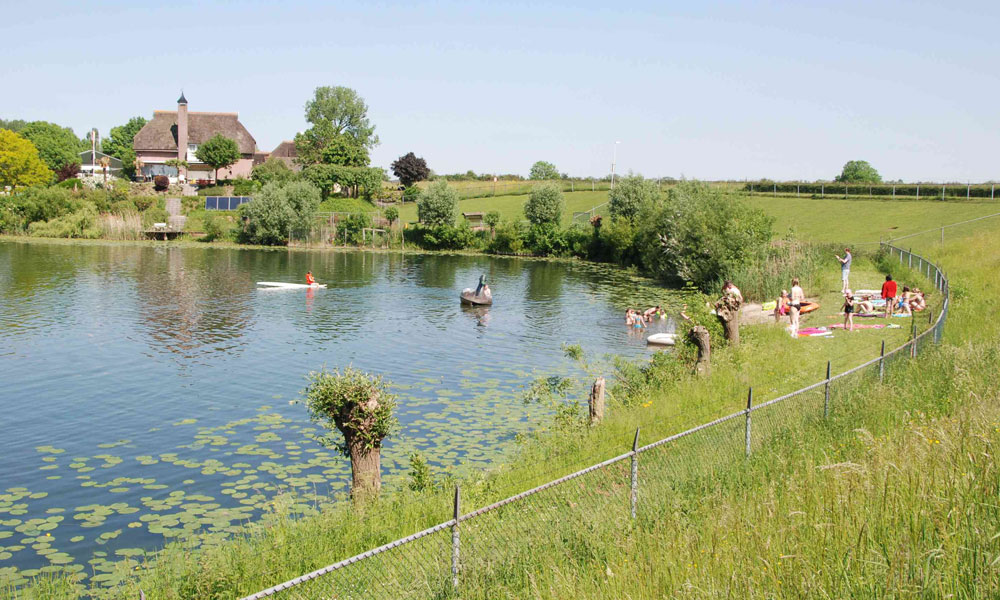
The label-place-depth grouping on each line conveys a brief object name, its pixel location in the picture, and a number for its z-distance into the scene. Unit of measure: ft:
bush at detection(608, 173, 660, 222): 230.48
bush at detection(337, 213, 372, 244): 246.06
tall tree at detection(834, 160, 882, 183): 544.58
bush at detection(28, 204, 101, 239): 235.81
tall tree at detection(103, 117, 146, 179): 487.20
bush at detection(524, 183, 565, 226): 242.58
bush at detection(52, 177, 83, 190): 292.32
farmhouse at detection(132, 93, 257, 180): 327.06
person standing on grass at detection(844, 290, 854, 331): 82.64
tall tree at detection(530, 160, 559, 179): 632.59
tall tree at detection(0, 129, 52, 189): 338.54
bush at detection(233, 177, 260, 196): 281.33
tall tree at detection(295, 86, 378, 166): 346.74
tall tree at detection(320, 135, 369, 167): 318.65
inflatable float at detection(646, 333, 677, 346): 95.31
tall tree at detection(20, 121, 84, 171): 435.94
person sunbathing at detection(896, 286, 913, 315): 91.22
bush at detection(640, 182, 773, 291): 141.28
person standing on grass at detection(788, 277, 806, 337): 81.46
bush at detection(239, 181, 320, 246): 232.94
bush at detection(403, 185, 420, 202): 317.01
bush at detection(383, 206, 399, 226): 252.83
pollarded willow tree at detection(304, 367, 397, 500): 37.50
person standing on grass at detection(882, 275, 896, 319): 89.61
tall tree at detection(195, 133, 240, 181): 305.32
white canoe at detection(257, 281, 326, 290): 141.38
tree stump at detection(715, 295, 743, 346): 68.08
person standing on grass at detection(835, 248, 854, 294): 106.22
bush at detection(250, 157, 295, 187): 288.51
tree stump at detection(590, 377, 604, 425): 50.16
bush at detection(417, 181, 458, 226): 243.81
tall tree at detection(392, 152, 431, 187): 348.79
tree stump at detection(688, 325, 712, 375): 61.00
